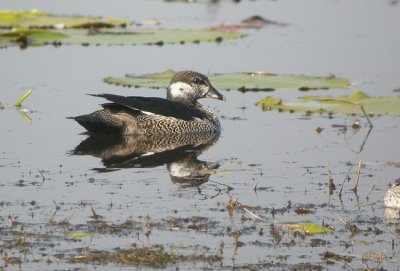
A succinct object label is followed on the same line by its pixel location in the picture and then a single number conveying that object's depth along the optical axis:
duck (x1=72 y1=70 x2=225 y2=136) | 25.05
